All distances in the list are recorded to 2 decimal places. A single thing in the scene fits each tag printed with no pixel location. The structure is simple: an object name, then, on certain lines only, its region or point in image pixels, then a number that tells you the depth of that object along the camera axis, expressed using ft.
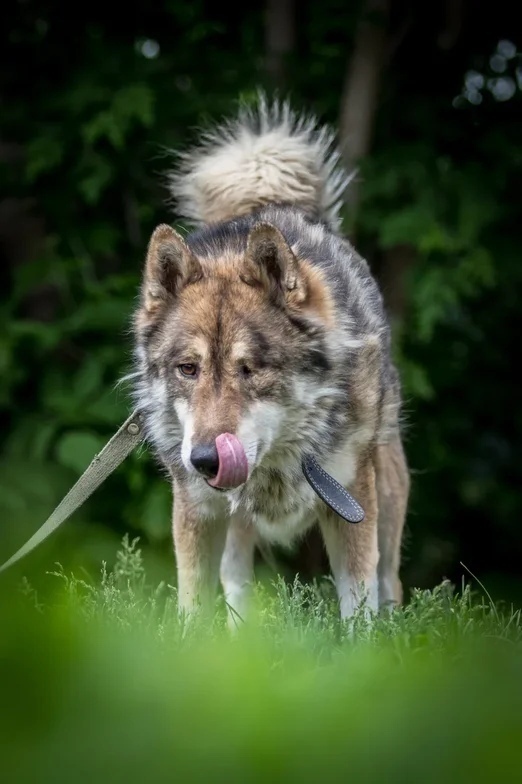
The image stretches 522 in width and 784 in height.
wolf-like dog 22.16
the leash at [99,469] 23.12
